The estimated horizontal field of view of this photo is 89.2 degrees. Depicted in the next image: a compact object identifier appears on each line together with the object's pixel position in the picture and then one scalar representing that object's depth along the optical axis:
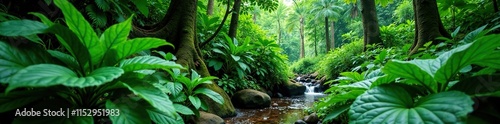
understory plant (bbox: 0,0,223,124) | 1.07
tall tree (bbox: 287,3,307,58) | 30.05
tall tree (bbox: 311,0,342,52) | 22.06
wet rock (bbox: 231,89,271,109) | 4.66
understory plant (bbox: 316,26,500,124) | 0.92
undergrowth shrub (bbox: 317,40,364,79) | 7.46
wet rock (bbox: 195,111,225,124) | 2.77
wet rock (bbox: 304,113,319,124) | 3.19
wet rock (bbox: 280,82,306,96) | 7.16
